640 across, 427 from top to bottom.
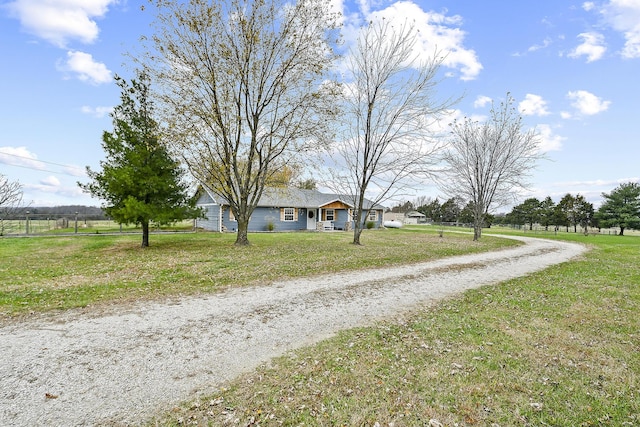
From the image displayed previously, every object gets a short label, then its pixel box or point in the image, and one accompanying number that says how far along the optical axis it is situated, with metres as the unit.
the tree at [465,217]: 59.56
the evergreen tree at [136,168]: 13.57
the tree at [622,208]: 39.38
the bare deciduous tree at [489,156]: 23.03
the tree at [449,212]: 63.88
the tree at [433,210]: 68.88
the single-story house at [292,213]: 26.27
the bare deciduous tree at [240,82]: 13.67
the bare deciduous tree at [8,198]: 18.19
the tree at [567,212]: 47.72
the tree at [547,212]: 49.28
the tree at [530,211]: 52.31
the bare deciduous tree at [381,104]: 16.12
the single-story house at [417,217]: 66.06
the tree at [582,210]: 47.12
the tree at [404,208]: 83.88
